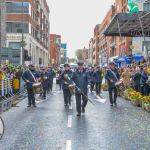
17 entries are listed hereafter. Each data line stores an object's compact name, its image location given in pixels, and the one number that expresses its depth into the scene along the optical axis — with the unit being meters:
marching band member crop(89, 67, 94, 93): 29.75
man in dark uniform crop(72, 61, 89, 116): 15.26
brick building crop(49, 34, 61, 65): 150.48
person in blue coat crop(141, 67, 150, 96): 21.75
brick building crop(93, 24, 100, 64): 146.12
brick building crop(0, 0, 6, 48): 43.19
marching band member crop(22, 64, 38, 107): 18.61
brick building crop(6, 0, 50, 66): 67.56
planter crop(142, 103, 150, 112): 16.67
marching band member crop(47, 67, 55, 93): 31.17
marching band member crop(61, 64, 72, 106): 18.02
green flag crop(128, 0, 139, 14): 25.61
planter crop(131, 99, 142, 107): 19.11
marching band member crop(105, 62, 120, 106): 18.91
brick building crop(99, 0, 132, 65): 69.38
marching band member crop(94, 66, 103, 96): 27.63
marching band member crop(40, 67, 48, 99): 24.58
